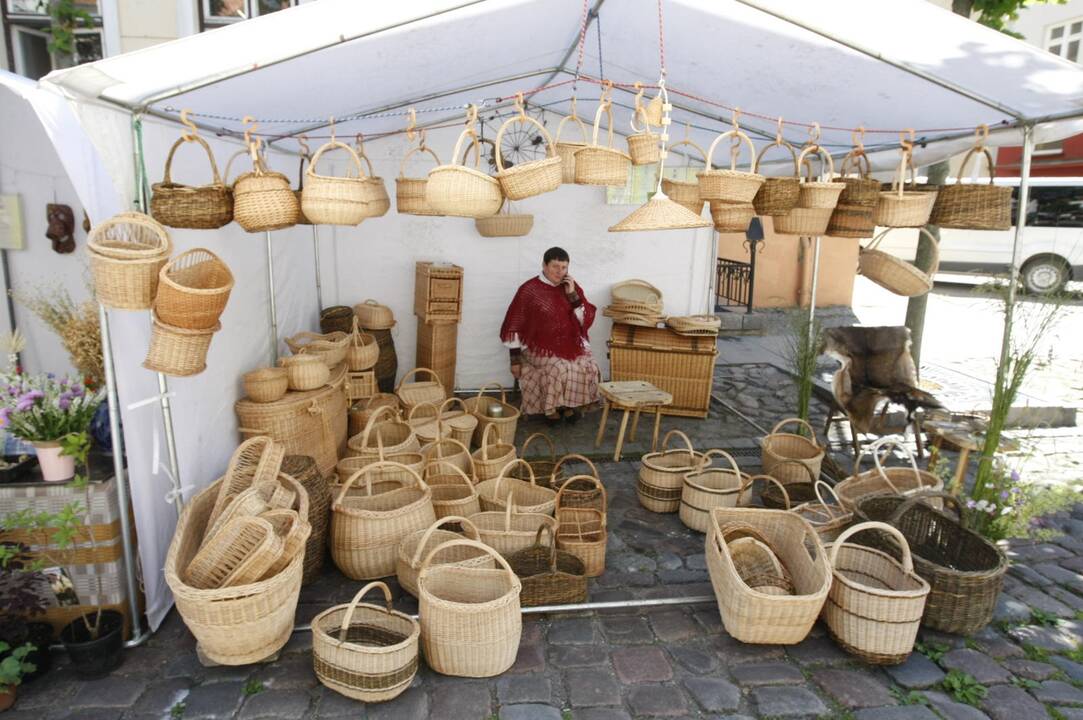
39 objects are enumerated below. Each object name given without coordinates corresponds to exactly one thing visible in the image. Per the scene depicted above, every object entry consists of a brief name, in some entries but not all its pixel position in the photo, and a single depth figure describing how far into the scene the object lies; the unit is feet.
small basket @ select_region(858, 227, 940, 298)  13.57
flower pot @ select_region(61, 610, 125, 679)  9.07
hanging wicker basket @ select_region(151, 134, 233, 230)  9.59
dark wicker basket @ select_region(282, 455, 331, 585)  11.29
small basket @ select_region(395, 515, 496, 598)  10.43
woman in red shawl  19.69
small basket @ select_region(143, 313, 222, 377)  8.93
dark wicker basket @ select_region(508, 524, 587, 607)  10.78
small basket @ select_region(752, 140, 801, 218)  12.11
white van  40.73
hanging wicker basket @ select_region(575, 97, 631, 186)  10.36
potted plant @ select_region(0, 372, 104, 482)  9.52
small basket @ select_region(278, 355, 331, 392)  14.03
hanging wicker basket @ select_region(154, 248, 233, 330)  8.63
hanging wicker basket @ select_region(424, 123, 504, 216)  9.86
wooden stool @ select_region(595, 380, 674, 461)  16.60
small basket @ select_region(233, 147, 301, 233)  10.29
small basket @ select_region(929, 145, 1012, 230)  12.12
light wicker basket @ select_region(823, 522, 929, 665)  9.47
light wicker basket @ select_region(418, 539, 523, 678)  8.95
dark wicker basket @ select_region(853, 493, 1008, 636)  10.13
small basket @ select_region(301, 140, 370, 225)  10.41
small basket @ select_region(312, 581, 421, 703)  8.59
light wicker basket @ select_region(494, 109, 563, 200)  9.85
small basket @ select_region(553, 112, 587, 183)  11.53
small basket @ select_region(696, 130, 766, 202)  11.25
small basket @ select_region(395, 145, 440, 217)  14.30
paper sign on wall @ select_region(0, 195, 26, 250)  11.64
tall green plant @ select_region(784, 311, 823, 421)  17.38
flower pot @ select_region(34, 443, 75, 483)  9.53
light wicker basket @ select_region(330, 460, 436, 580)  11.16
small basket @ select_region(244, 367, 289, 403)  13.47
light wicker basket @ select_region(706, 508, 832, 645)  9.53
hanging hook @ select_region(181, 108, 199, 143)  9.68
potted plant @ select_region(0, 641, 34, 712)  8.25
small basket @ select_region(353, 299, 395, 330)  20.40
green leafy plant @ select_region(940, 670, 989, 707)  9.13
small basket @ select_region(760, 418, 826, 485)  15.10
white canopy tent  9.05
